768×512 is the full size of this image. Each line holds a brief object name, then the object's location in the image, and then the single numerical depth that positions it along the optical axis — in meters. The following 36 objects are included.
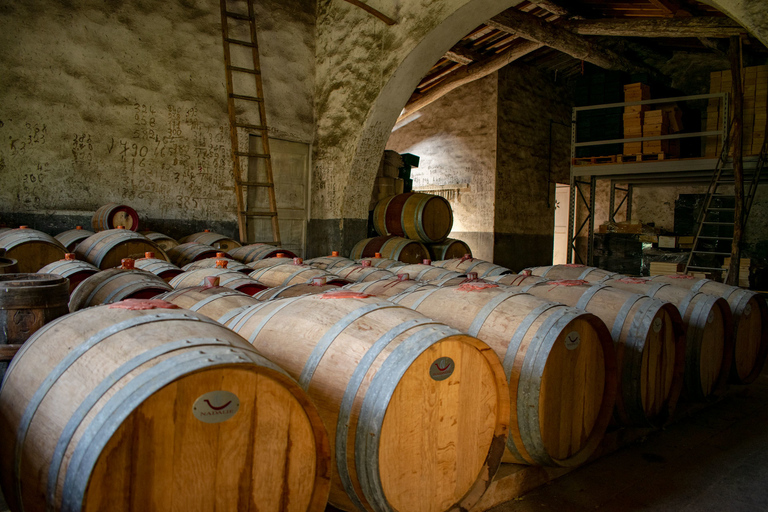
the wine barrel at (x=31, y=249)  4.35
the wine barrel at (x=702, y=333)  3.37
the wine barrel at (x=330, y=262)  5.23
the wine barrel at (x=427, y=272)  4.49
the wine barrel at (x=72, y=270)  3.68
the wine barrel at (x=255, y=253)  5.92
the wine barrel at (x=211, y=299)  2.56
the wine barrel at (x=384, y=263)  5.48
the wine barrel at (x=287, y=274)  3.96
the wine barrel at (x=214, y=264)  4.41
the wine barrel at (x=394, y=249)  7.72
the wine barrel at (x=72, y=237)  5.83
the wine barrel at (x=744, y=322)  3.81
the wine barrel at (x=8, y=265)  2.76
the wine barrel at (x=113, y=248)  4.89
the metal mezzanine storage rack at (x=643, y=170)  8.30
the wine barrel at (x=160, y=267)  4.12
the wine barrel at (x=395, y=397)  1.65
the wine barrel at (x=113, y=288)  2.96
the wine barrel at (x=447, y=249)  8.21
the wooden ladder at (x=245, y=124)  8.40
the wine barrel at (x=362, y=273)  4.34
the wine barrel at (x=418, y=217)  8.26
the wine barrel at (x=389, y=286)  3.21
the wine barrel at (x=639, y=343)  2.80
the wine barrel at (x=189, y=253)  5.59
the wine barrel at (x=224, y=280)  3.64
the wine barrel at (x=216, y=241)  6.78
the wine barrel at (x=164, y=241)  6.15
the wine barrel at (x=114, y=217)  6.50
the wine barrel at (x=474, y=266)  5.46
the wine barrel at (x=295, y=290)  3.02
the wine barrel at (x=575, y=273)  4.60
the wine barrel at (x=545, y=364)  2.23
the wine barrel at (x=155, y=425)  1.18
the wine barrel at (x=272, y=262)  4.54
